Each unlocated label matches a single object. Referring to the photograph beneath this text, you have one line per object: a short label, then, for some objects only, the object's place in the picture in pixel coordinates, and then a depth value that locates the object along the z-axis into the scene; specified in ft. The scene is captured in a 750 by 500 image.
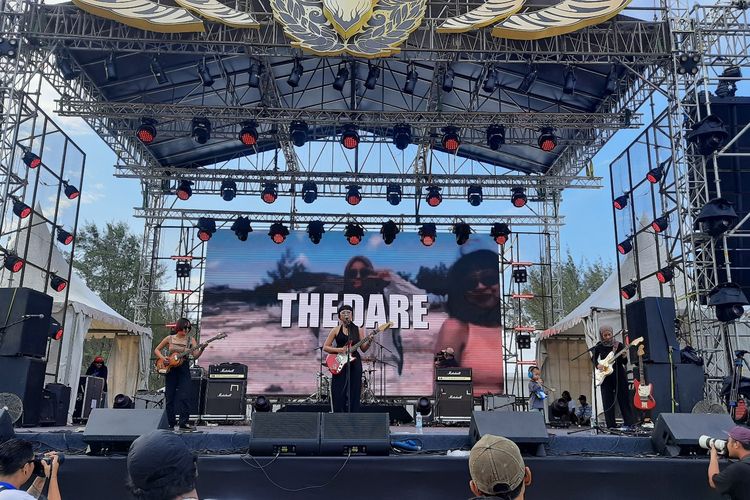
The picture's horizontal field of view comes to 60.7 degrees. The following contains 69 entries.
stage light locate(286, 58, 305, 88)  38.47
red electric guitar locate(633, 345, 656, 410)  23.95
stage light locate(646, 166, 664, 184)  37.50
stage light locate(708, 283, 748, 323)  28.89
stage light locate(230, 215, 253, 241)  53.11
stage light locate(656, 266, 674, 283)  35.18
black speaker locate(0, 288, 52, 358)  25.36
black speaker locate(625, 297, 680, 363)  24.80
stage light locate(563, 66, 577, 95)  38.86
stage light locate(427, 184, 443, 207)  49.93
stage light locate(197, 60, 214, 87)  38.50
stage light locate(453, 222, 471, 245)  52.90
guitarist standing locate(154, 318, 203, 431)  25.18
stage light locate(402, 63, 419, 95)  40.11
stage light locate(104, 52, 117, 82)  37.24
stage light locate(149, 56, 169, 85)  38.91
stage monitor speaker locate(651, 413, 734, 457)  19.22
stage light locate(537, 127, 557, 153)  41.29
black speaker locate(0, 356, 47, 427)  24.81
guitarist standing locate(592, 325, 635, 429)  27.89
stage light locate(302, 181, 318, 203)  49.90
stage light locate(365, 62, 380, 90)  39.99
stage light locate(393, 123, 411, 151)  42.01
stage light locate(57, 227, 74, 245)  40.68
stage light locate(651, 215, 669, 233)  36.27
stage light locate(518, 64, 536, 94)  39.40
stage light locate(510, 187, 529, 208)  51.78
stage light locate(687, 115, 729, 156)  31.42
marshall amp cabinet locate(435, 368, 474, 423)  36.65
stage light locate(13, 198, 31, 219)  34.42
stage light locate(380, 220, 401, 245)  52.65
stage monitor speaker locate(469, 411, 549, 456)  19.30
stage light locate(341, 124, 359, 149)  41.75
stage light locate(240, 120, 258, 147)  40.83
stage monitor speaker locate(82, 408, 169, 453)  19.03
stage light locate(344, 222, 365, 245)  52.98
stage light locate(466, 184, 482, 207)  51.37
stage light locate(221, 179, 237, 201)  50.21
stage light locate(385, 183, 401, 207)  51.85
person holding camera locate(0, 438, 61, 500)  10.09
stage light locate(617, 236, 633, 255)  41.67
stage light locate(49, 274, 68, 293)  38.50
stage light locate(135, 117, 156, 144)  40.19
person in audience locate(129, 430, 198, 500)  6.18
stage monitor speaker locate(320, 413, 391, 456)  19.29
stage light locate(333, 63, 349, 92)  39.65
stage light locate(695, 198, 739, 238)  30.55
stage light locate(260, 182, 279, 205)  50.17
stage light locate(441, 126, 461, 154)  41.50
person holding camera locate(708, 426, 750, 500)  12.50
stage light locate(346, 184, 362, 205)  51.06
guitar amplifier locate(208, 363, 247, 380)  36.91
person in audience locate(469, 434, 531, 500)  7.19
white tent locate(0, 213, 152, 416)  39.86
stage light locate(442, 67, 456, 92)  39.63
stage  18.62
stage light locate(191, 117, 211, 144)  40.42
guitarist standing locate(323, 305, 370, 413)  24.52
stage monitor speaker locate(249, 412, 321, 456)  19.30
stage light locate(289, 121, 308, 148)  42.06
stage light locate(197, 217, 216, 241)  53.01
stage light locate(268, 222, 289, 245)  52.85
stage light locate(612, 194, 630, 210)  42.06
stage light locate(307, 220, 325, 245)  53.11
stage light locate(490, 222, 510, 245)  53.47
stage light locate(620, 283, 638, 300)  39.14
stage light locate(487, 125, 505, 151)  41.42
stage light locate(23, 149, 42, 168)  35.53
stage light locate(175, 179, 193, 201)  50.14
